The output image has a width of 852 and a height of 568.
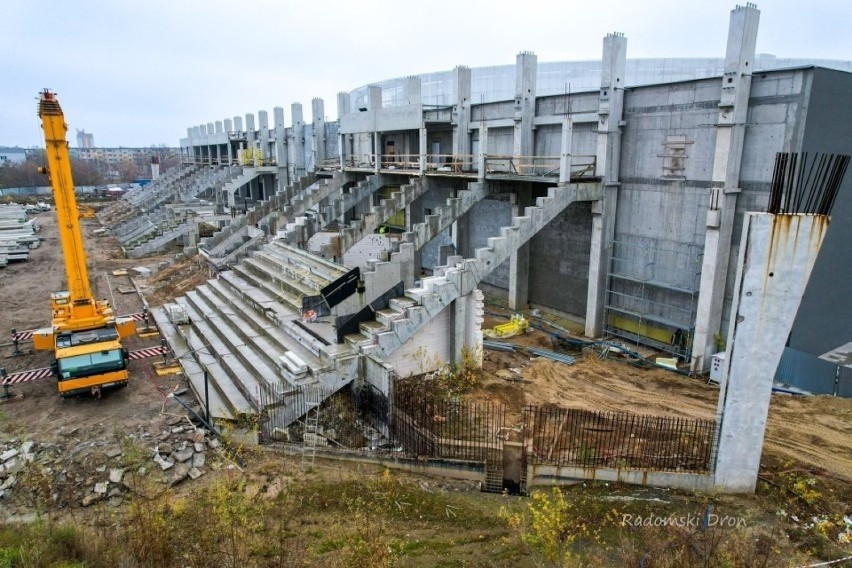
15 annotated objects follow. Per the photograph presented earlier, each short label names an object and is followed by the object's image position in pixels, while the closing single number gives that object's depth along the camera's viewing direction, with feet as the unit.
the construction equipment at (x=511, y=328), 60.29
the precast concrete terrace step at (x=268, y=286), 58.34
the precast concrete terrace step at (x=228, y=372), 43.00
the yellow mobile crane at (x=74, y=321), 43.52
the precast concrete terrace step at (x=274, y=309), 47.11
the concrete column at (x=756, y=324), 27.22
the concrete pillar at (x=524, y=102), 62.13
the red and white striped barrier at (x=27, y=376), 47.47
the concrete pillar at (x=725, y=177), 44.29
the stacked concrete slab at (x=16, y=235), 108.98
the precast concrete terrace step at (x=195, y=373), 41.70
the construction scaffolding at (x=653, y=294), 52.60
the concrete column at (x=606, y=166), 53.42
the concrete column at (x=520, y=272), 67.41
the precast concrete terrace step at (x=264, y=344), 43.11
